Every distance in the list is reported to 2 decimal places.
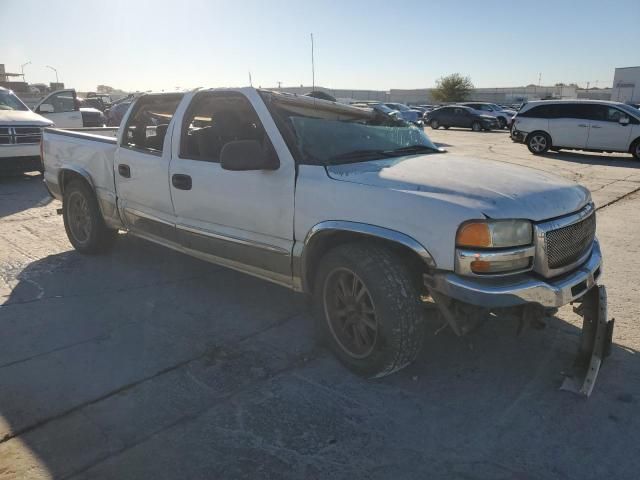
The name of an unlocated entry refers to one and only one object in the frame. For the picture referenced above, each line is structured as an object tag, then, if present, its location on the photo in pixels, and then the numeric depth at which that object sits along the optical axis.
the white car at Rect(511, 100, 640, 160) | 14.52
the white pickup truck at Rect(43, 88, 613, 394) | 2.72
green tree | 73.25
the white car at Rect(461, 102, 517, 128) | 30.91
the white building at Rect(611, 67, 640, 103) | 62.38
